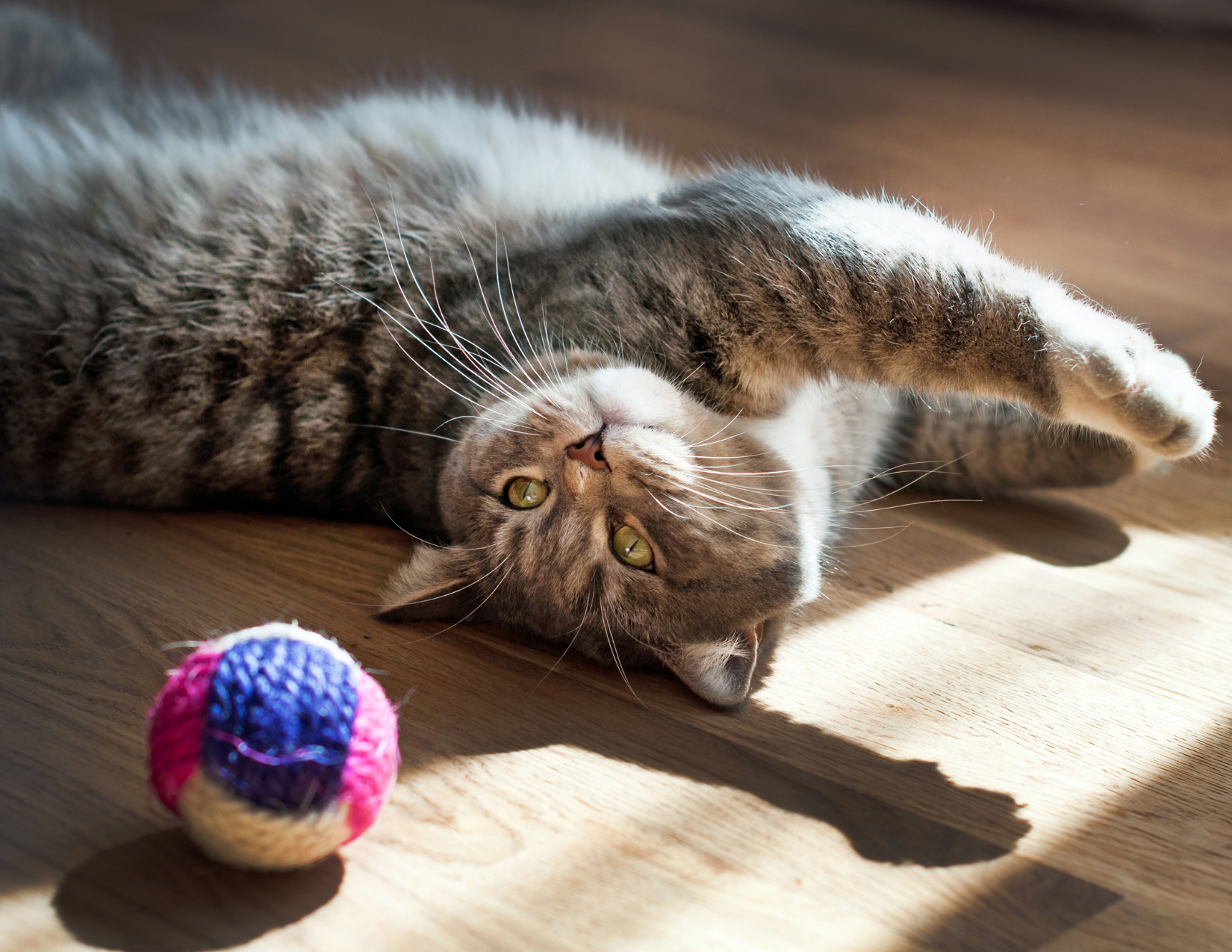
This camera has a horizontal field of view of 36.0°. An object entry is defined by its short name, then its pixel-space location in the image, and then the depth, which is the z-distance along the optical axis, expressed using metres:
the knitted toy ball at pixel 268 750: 0.48
